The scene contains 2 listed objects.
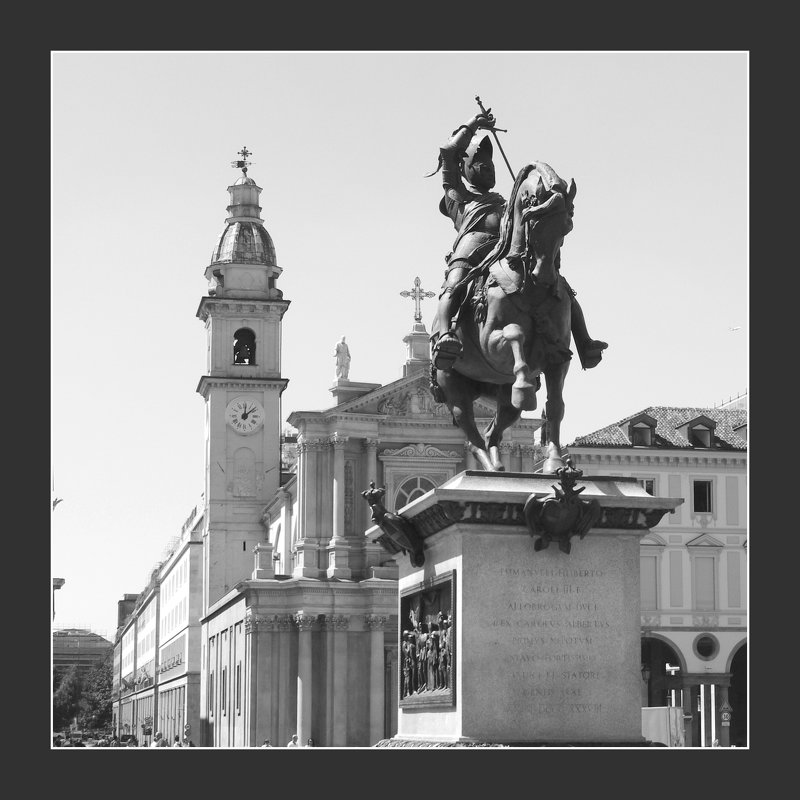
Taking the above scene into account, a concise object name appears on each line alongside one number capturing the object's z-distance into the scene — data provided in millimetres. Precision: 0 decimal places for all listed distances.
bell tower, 83375
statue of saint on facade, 74938
